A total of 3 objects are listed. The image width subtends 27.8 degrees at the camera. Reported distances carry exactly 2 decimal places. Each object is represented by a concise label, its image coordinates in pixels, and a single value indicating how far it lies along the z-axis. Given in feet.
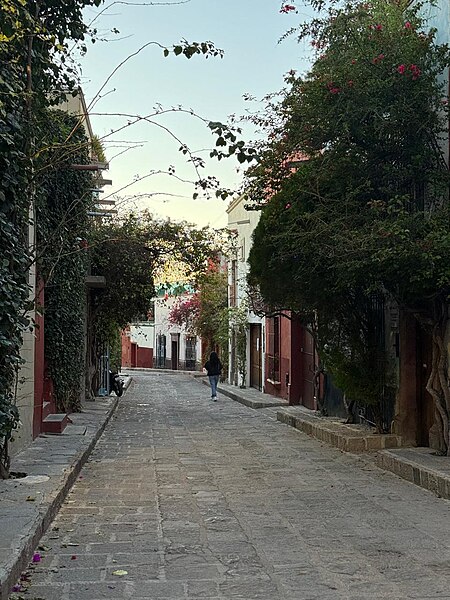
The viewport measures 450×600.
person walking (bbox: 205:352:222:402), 100.83
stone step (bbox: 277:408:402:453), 49.06
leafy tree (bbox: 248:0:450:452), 40.93
